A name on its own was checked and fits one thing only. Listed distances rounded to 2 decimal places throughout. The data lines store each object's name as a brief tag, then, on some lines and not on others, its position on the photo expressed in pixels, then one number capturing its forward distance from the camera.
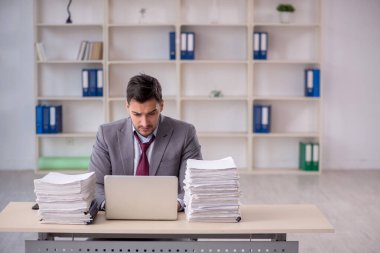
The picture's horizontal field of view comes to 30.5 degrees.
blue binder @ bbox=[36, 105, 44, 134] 7.78
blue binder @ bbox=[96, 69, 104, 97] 7.80
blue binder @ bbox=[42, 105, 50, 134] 7.82
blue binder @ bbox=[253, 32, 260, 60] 7.78
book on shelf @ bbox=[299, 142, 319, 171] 7.89
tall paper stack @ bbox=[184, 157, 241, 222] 3.18
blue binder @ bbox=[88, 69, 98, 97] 7.81
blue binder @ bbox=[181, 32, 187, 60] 7.78
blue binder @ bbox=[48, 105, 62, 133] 7.84
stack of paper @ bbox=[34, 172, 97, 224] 3.13
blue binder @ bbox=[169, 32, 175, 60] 7.77
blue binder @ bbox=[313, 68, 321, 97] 7.81
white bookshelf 8.00
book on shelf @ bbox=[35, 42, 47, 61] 7.77
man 3.78
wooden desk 3.10
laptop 3.15
